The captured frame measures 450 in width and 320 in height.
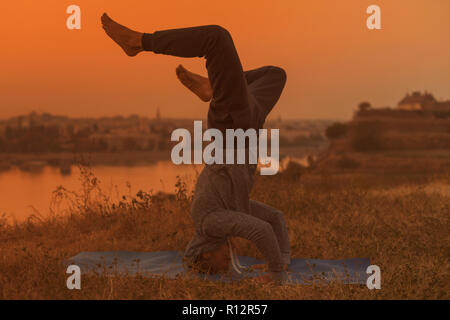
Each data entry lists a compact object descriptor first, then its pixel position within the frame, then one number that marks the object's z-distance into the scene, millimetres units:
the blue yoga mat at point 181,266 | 8312
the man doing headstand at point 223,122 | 7238
